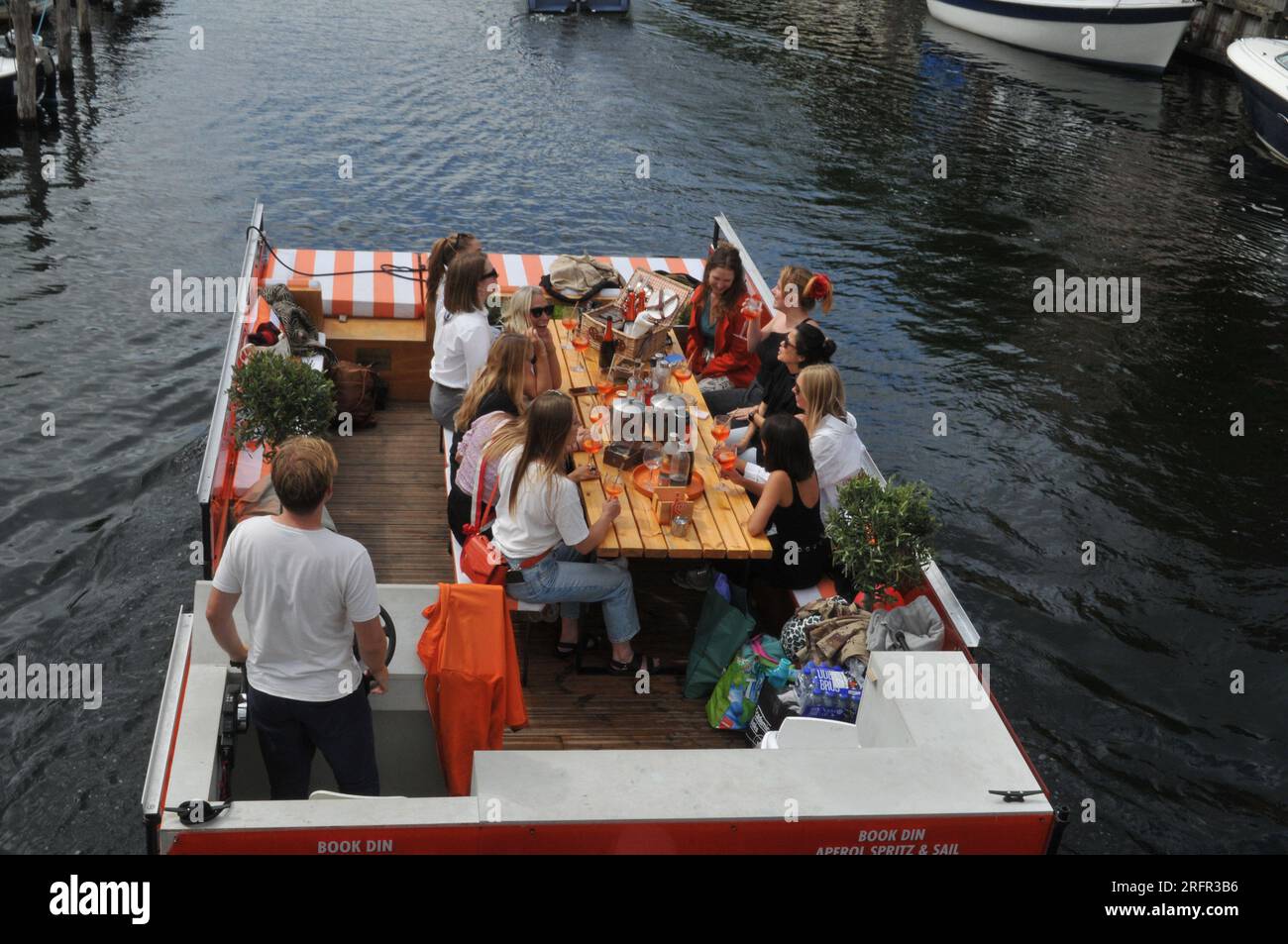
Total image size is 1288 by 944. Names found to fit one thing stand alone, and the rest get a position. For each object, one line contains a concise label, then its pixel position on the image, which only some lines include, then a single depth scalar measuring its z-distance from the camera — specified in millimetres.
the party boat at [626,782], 4629
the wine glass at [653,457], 7242
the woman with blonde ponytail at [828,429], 7340
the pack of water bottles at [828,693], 6031
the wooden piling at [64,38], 22422
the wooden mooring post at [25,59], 18453
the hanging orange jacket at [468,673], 5348
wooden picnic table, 6562
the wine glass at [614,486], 6828
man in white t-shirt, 4531
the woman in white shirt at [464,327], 7930
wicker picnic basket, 8484
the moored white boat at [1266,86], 22391
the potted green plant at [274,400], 7328
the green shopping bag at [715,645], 6762
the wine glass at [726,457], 7476
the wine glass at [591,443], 7453
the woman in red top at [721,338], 9430
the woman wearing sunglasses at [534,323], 7863
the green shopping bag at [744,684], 6531
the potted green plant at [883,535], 6273
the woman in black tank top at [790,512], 6715
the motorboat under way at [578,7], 31281
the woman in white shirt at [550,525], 6082
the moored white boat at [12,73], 19953
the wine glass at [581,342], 9156
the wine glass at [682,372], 8578
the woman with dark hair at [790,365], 8227
